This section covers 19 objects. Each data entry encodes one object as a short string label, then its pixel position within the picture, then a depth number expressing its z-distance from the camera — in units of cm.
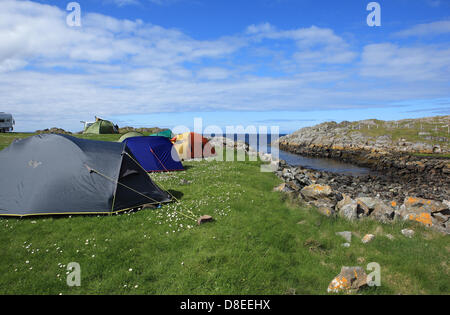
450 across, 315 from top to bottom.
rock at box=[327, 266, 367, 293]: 669
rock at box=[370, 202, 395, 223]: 1222
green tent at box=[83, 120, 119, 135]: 5181
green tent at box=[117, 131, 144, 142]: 2892
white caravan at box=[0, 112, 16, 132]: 5258
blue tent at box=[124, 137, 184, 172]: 2064
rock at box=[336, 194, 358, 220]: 1219
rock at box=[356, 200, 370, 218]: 1287
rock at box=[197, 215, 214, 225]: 1052
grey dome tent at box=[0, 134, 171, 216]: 1043
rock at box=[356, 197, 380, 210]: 1360
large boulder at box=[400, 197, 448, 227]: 1152
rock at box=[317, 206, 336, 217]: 1245
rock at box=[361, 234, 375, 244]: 968
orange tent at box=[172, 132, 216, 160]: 2933
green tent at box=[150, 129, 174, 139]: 4041
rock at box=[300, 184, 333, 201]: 1508
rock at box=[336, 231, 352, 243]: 988
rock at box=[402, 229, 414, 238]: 1026
